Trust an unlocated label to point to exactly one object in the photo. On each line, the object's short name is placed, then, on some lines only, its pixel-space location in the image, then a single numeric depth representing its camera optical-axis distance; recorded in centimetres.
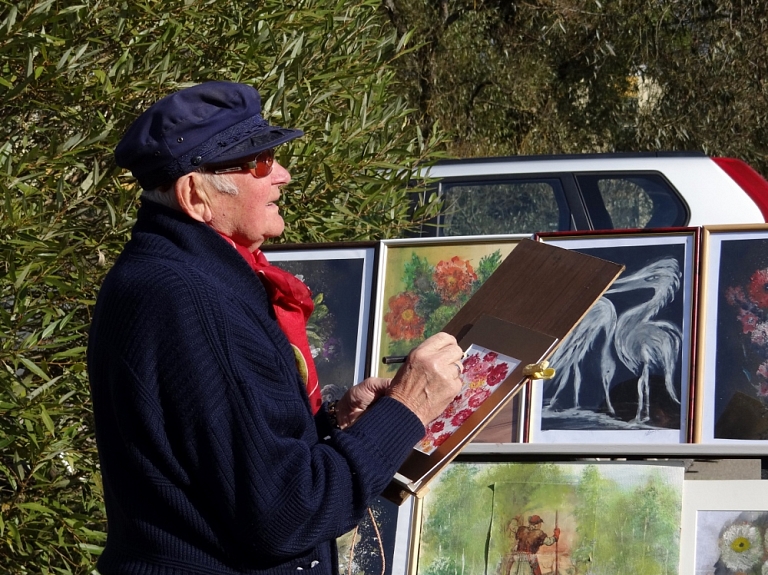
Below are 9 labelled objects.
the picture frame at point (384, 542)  728
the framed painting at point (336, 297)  938
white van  1258
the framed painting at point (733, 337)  797
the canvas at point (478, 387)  474
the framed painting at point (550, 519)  643
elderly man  376
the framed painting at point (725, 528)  618
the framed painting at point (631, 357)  836
